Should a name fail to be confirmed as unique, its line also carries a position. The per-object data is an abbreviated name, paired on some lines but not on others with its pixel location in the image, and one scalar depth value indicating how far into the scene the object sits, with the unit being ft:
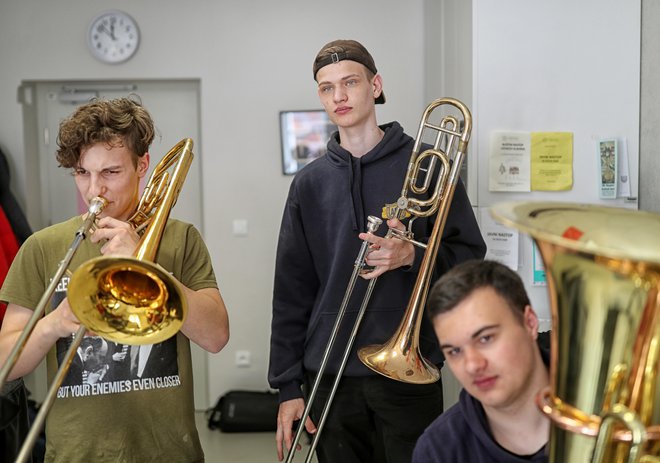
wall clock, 16.28
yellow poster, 9.14
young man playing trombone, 5.50
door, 16.81
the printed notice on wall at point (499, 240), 9.24
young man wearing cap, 6.86
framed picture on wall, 16.52
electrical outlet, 16.84
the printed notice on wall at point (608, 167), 9.01
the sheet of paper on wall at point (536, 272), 9.16
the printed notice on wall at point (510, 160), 9.21
